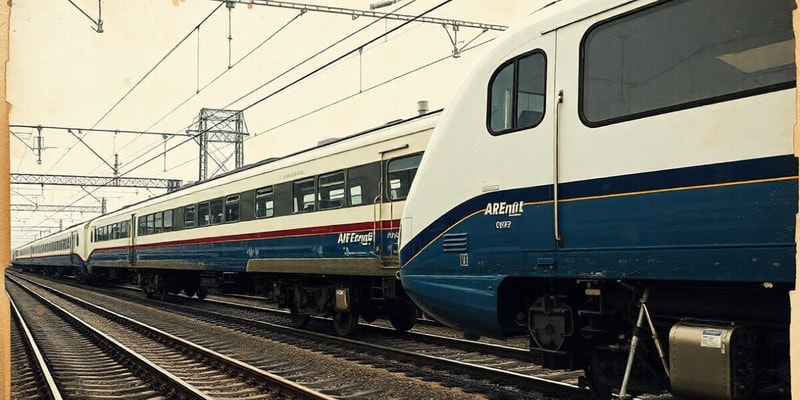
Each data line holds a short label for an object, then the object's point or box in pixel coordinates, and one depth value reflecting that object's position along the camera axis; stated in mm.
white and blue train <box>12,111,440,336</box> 10180
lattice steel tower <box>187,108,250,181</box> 28108
